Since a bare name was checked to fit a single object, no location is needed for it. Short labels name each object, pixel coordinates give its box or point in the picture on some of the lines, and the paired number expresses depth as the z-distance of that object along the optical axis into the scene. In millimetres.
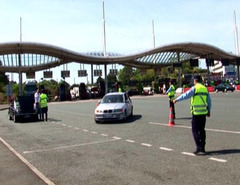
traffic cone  13148
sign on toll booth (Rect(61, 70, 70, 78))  73906
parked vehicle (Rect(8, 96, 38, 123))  19422
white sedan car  15438
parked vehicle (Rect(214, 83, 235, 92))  55947
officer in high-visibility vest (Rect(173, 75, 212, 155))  7586
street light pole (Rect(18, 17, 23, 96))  60622
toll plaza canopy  58919
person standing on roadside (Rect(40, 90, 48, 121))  18562
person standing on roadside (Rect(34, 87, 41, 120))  19250
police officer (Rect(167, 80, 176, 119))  15500
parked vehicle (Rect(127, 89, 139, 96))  71188
